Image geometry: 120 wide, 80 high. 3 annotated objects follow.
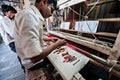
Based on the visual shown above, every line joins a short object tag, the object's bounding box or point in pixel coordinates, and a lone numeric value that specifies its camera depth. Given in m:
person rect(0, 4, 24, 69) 1.85
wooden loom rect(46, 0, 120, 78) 0.68
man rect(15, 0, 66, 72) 0.69
